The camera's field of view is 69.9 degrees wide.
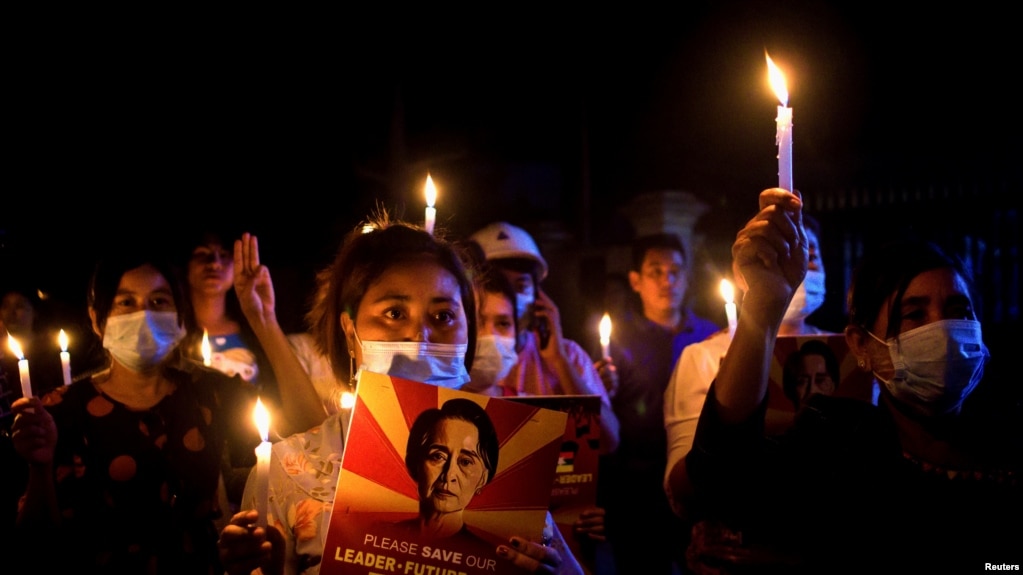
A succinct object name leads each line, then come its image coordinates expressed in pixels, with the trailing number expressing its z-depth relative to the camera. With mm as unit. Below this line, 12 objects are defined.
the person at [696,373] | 3471
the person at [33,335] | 4609
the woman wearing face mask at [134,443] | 3084
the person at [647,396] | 5023
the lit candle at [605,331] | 4567
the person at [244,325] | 3553
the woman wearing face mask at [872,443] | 1835
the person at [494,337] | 4199
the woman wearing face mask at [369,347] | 2026
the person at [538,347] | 4820
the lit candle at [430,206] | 3039
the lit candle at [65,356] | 3479
